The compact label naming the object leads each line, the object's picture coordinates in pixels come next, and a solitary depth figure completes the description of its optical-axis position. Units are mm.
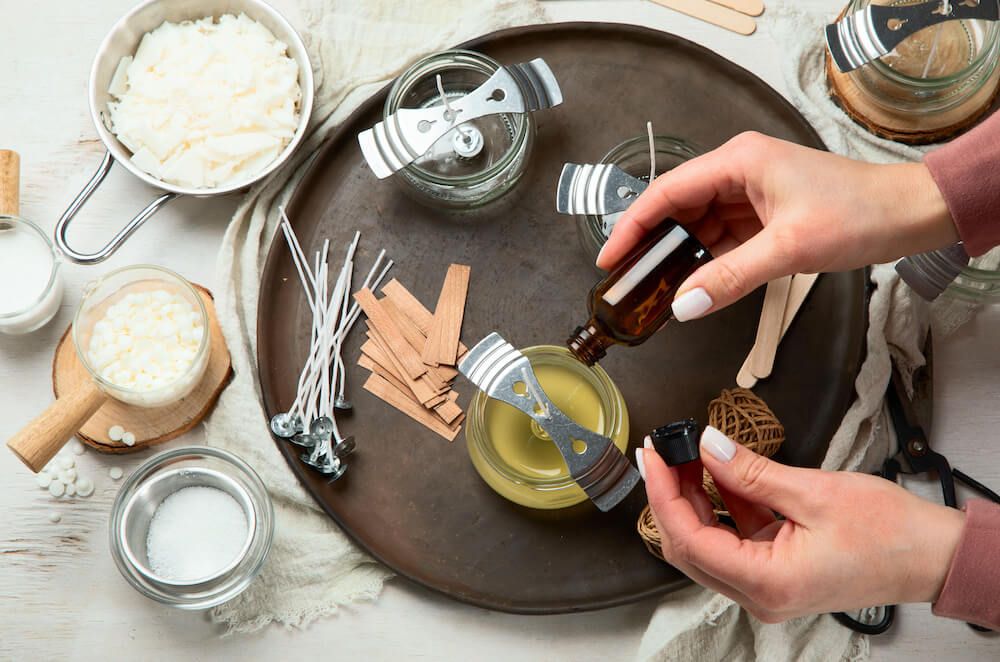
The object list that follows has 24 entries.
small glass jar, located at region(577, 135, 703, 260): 1119
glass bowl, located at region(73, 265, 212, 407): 1120
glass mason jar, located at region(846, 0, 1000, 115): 1162
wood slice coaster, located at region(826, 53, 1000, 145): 1188
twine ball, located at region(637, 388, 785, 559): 1037
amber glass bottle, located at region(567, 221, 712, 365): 980
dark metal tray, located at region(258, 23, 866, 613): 1109
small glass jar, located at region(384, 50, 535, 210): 1129
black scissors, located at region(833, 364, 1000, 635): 1124
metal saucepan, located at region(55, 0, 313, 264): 1175
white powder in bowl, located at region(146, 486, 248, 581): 1130
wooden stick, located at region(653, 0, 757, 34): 1256
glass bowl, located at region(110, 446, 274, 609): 1095
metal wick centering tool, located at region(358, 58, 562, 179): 1106
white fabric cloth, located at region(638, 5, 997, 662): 1104
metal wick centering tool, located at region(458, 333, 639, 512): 1021
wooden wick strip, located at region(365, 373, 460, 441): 1133
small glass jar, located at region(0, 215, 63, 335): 1205
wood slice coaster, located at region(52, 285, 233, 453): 1178
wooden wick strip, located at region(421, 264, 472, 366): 1131
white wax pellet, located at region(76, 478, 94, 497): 1200
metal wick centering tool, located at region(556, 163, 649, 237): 1089
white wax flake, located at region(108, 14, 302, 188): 1191
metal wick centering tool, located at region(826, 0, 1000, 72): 1121
